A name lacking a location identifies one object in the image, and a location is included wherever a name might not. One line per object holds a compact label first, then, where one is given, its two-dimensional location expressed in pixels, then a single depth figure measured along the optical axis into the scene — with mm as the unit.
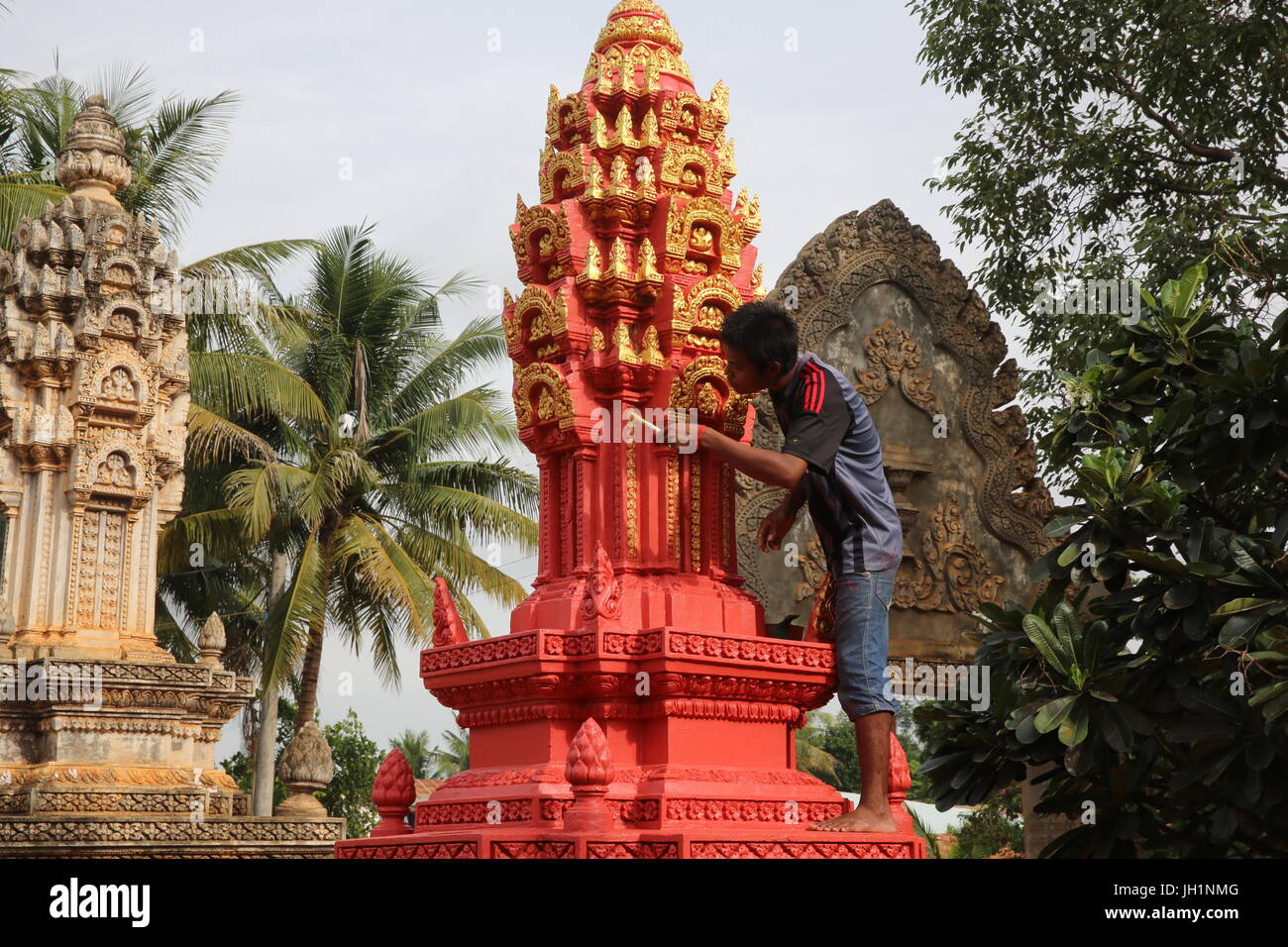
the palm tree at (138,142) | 19391
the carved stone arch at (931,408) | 10203
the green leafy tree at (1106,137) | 11375
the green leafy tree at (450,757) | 42378
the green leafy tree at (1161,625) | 6469
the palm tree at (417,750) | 41438
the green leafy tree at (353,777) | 23953
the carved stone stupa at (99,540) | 12023
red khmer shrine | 5055
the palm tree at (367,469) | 18531
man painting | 5086
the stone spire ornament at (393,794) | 5555
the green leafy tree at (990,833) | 23375
